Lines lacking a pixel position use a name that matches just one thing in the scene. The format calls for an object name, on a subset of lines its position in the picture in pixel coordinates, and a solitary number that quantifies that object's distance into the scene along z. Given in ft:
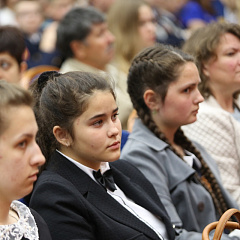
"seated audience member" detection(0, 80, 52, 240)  10.96
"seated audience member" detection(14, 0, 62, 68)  39.88
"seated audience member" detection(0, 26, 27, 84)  24.31
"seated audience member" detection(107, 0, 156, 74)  29.91
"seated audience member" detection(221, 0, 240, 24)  48.96
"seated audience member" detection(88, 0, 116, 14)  45.14
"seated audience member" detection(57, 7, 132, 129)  29.71
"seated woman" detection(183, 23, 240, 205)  20.71
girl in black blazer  13.46
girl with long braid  17.47
